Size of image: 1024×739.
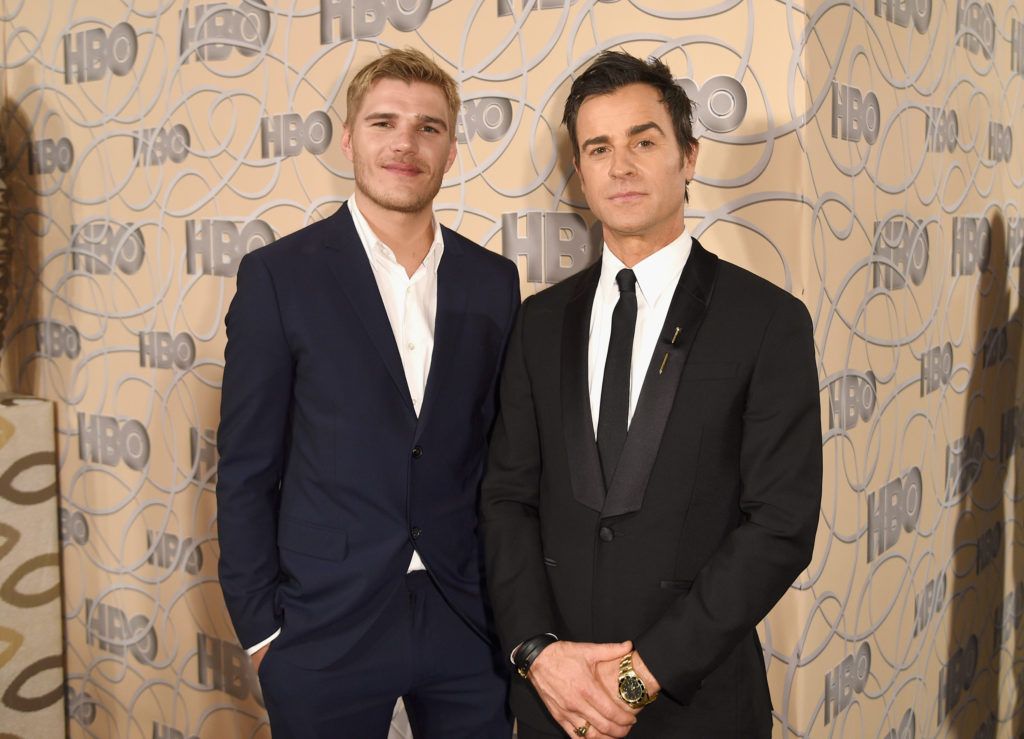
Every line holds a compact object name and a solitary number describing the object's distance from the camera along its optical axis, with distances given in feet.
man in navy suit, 5.35
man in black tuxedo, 4.39
